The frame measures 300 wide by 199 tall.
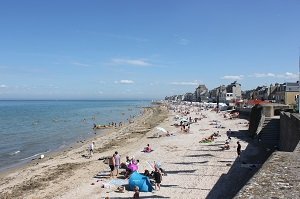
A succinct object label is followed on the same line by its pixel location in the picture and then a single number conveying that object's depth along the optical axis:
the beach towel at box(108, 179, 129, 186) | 12.54
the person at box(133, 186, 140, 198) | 10.39
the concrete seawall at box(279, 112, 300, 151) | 11.59
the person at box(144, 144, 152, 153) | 19.99
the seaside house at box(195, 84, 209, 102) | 121.17
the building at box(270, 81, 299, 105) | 47.38
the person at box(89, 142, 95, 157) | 20.62
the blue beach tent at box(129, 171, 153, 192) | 11.58
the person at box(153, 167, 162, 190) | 11.78
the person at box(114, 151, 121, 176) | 13.99
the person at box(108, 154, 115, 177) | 13.83
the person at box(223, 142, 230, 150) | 18.63
